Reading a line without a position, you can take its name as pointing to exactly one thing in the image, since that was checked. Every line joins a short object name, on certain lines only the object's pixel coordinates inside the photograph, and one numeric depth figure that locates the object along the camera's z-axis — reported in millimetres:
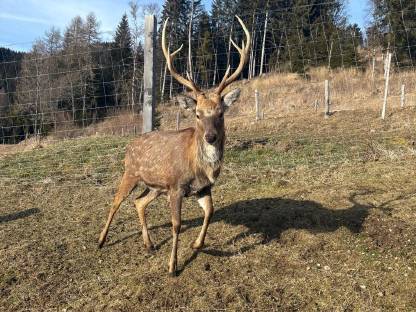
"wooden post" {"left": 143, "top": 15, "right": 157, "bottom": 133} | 7535
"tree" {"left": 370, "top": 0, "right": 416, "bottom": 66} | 12297
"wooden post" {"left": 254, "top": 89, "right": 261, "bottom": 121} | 20281
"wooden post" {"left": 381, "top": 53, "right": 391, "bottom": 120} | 13969
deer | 4820
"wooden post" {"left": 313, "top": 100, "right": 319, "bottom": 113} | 21969
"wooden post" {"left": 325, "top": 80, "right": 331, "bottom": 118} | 17734
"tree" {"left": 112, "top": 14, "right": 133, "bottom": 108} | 13855
